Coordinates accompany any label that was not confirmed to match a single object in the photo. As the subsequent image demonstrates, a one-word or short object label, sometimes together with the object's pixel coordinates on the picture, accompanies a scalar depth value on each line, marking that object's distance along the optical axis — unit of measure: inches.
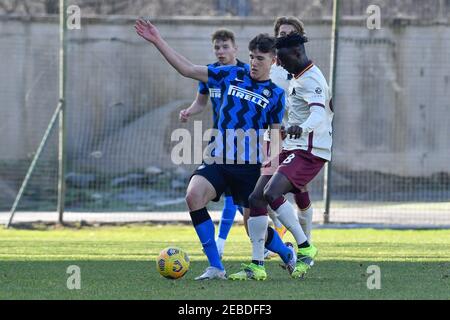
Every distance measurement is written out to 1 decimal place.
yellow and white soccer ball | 696.4
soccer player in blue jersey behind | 853.8
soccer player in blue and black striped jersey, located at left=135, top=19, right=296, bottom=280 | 710.5
